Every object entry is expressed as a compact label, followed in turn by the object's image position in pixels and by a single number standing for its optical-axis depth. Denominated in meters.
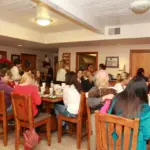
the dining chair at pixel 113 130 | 1.49
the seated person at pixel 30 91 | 2.66
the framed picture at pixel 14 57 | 7.45
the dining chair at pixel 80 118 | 2.73
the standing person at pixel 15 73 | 4.55
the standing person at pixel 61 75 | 6.34
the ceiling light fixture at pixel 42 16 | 3.44
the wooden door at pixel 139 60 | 5.61
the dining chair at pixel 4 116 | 2.76
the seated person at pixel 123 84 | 3.08
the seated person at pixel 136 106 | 1.55
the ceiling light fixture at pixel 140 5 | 2.43
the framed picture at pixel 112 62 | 6.05
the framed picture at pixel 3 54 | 7.00
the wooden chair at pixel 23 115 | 2.50
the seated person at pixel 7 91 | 2.90
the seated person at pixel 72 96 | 2.83
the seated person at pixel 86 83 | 4.11
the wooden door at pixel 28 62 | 7.94
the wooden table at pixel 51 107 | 3.06
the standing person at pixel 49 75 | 7.75
